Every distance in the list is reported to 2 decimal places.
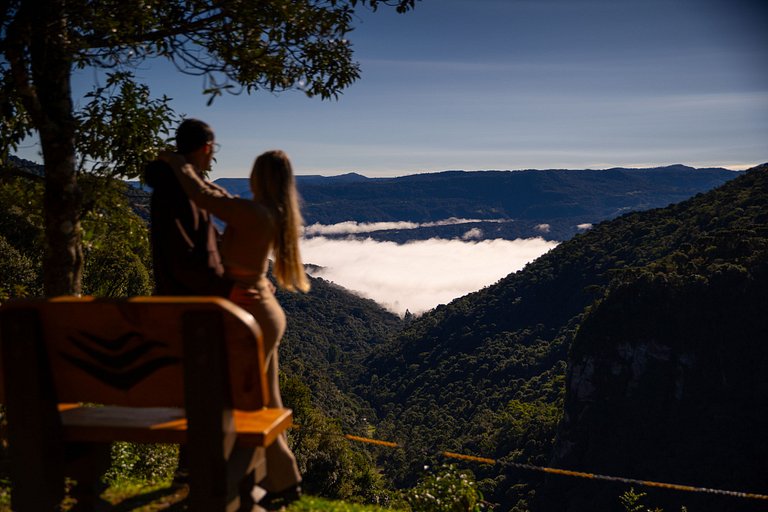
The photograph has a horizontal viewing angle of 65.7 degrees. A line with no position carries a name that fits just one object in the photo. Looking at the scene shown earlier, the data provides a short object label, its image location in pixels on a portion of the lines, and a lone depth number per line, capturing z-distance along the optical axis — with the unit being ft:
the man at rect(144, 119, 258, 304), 11.46
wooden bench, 8.38
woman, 10.80
